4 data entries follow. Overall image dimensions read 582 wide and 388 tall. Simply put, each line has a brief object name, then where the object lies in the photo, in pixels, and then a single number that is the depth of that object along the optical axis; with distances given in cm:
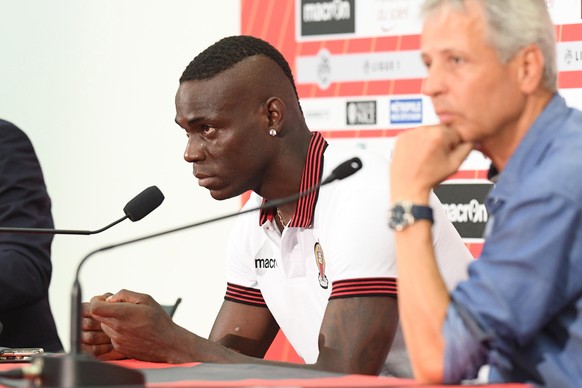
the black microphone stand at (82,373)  427
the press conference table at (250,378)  432
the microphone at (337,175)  444
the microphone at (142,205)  458
